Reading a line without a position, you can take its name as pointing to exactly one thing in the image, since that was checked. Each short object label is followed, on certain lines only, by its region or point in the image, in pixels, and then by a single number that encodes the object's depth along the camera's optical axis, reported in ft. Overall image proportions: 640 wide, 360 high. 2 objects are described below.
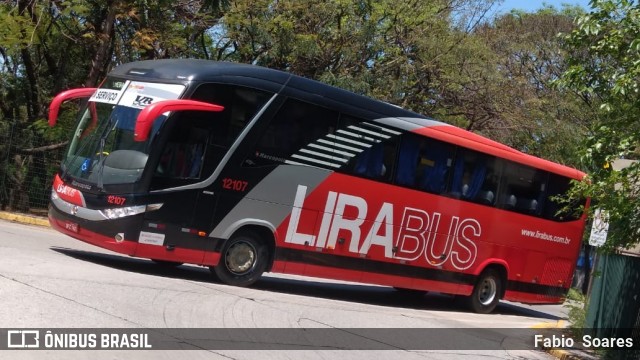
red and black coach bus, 39.22
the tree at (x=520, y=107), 90.48
